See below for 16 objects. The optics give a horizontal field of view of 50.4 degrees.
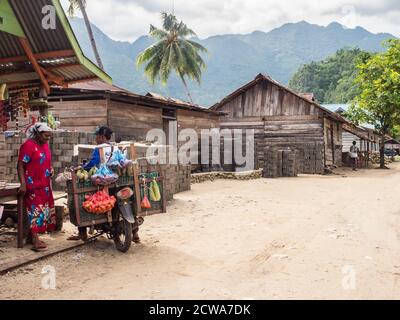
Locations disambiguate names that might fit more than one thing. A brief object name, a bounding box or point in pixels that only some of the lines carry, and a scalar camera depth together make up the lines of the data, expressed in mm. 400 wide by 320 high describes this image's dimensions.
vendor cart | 5832
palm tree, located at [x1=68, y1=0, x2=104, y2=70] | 25711
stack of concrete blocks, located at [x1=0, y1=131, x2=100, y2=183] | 9758
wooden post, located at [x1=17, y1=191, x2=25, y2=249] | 5930
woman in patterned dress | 5906
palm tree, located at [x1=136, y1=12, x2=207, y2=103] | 35531
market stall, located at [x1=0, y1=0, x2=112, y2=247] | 6203
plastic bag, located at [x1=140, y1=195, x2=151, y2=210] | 6143
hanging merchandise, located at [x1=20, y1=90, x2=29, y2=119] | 8281
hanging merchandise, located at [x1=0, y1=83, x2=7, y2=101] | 7763
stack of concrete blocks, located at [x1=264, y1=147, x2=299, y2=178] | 19375
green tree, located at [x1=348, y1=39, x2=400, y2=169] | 22672
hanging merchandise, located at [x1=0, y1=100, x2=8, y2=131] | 8461
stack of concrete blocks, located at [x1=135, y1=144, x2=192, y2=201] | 10602
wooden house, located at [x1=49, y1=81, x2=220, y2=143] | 13852
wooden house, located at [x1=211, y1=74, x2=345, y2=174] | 22891
